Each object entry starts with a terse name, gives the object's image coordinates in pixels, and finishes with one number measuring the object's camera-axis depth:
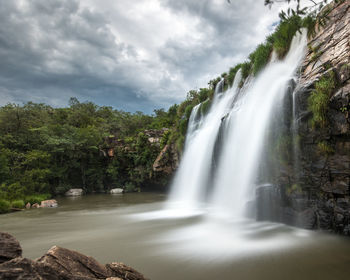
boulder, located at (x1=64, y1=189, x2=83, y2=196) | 16.32
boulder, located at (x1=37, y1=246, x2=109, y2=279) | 1.85
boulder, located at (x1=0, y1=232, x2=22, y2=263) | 1.82
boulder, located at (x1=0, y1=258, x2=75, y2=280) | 1.50
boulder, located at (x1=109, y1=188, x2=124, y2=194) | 16.72
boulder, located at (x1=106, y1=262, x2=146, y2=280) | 2.21
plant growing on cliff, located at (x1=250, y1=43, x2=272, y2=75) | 9.94
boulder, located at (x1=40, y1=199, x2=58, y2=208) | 10.59
